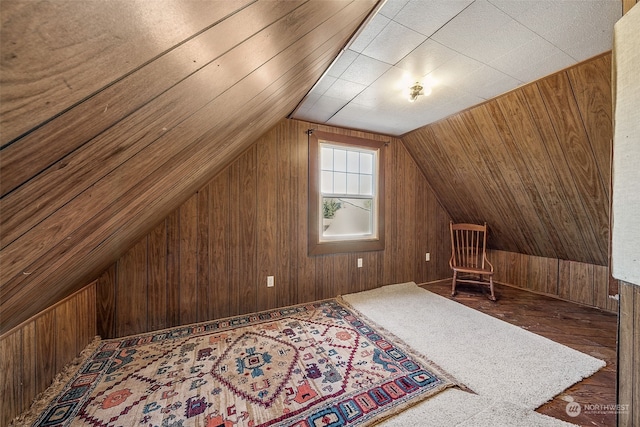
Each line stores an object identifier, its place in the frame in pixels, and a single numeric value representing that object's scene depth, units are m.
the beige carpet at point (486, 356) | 1.32
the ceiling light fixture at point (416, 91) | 1.91
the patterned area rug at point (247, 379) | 1.25
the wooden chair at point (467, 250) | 3.07
